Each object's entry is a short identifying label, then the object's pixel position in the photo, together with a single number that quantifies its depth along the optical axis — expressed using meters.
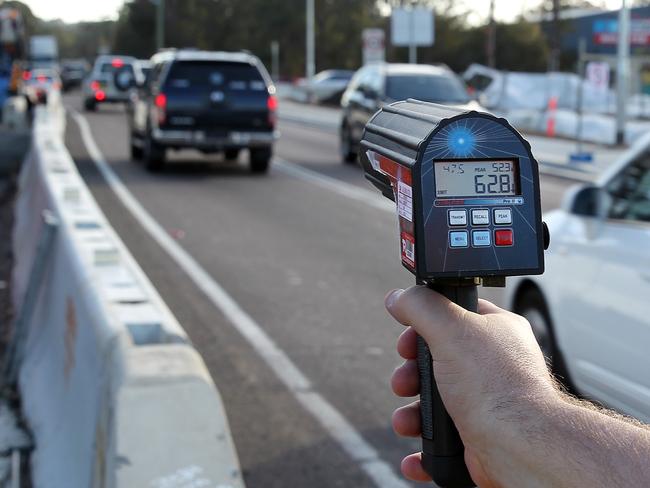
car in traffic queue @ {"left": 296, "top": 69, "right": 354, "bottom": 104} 57.07
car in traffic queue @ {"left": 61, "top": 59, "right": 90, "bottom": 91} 72.69
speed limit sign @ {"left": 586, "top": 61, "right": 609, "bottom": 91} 26.33
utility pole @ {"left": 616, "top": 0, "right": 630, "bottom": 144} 25.78
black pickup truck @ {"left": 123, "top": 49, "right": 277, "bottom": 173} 19.81
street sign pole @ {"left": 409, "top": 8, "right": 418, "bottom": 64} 39.21
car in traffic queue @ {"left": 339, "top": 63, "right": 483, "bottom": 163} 21.02
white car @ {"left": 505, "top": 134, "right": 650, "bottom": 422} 4.86
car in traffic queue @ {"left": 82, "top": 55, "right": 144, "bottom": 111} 44.69
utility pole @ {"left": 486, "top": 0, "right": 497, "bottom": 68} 56.59
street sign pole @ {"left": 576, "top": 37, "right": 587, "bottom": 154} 23.09
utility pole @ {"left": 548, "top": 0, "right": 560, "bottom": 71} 56.75
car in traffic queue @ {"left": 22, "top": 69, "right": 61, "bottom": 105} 34.12
